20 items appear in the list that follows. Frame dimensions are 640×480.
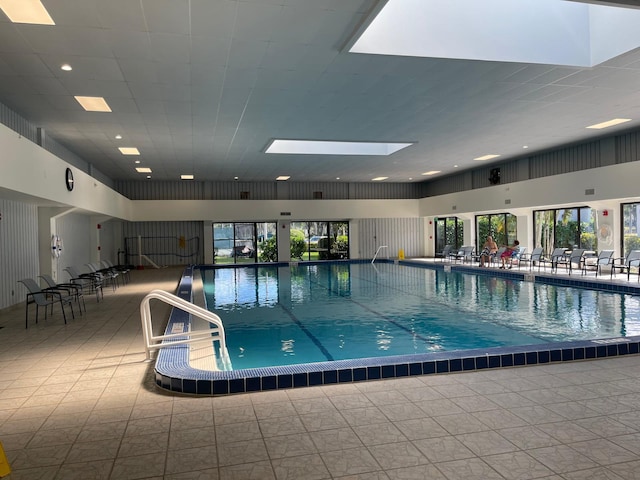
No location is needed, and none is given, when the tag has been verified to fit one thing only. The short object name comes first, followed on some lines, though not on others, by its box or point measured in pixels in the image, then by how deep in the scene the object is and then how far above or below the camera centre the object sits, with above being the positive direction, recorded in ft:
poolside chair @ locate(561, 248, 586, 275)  41.65 -2.03
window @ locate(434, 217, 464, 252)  70.59 +0.57
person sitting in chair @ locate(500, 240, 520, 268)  48.98 -1.98
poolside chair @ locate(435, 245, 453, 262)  61.29 -2.05
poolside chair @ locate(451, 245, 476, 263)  56.64 -2.09
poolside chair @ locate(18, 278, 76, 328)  21.47 -2.22
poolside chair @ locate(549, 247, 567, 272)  43.55 -1.99
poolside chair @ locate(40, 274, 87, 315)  25.42 -2.27
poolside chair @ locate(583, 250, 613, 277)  38.57 -2.45
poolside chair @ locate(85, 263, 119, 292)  34.00 -2.14
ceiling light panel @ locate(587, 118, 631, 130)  32.73 +7.96
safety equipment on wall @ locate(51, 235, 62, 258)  32.42 -0.02
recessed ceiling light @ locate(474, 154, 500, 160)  48.19 +8.28
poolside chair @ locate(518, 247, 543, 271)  45.88 -2.05
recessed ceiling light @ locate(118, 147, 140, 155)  39.17 +8.09
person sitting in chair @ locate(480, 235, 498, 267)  51.98 -1.80
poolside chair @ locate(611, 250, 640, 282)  34.73 -2.08
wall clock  29.27 +4.24
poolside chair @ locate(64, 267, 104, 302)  30.55 -2.18
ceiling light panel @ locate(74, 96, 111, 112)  24.73 +7.76
